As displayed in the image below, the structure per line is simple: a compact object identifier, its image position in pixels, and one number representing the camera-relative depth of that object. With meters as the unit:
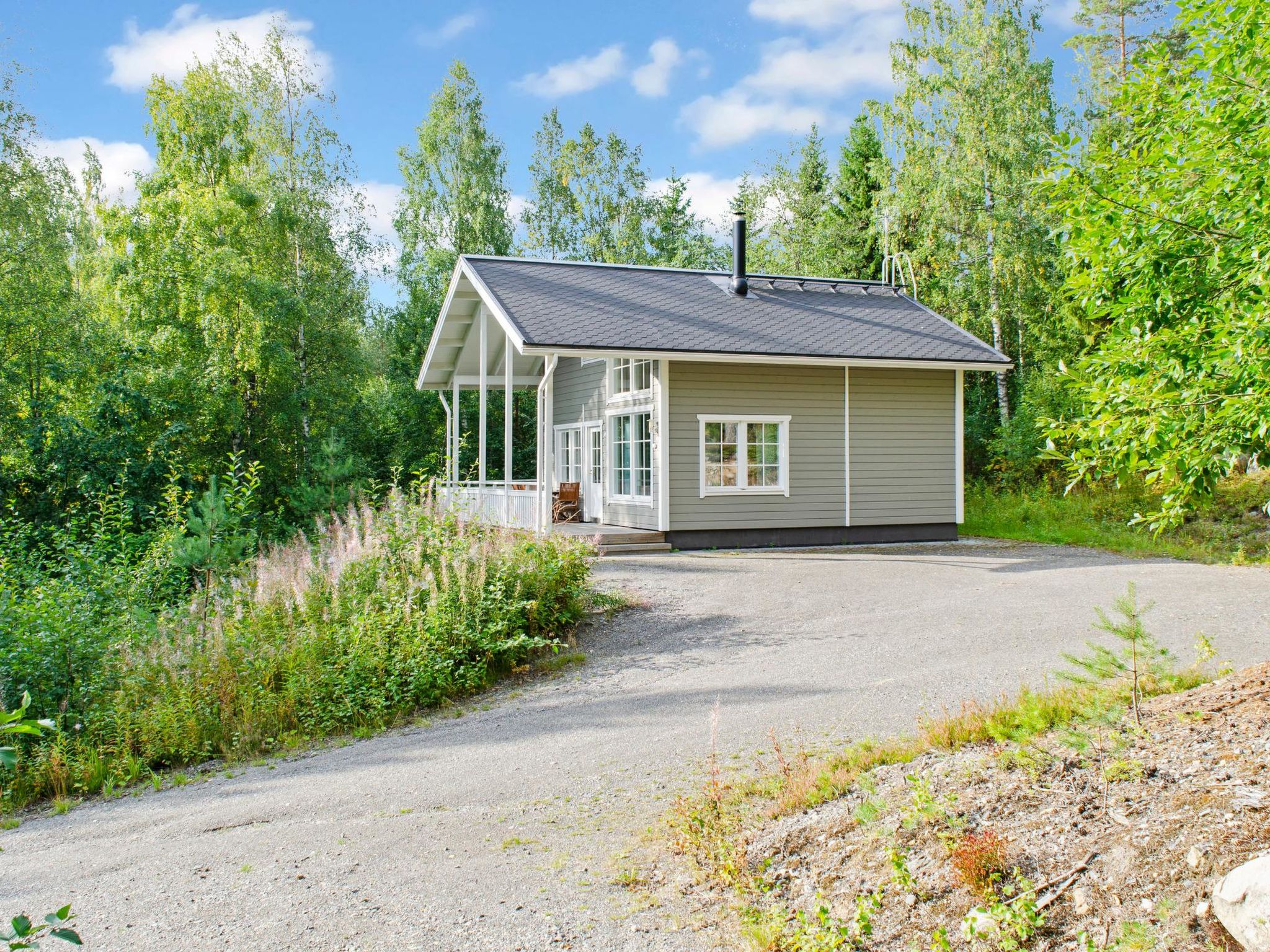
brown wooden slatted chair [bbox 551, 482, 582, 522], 18.45
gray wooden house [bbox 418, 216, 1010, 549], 15.63
